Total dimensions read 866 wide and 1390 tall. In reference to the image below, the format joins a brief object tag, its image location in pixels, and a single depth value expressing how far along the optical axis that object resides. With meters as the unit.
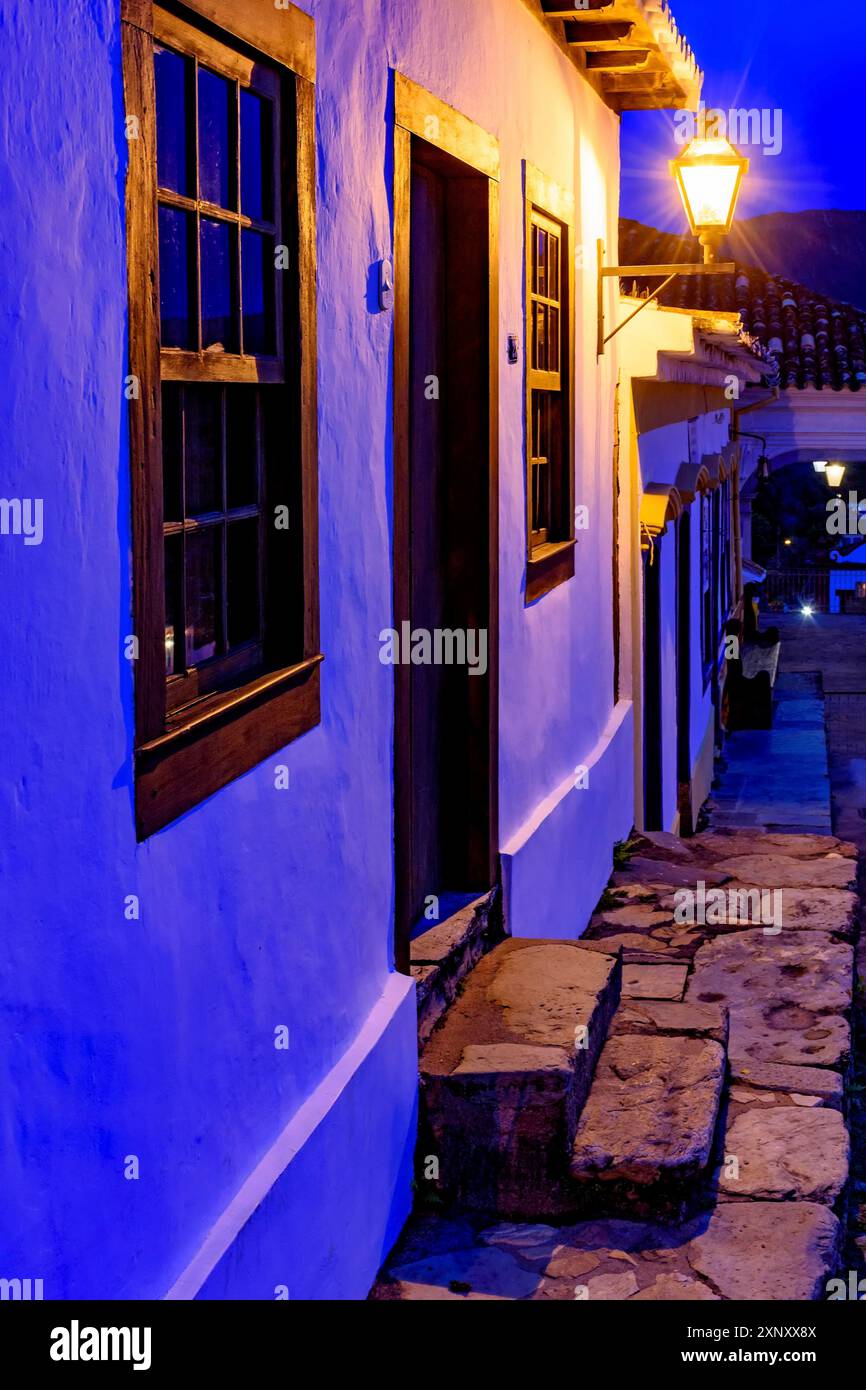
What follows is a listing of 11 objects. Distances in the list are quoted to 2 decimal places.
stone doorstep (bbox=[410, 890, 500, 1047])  4.77
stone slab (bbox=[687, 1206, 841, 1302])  3.99
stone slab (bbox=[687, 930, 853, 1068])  5.63
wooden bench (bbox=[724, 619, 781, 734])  17.25
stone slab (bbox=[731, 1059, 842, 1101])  5.26
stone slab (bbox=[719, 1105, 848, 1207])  4.54
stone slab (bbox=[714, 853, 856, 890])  7.93
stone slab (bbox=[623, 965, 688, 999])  5.86
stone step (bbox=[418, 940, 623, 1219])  4.34
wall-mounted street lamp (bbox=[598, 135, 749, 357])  7.48
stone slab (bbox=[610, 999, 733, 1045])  5.20
